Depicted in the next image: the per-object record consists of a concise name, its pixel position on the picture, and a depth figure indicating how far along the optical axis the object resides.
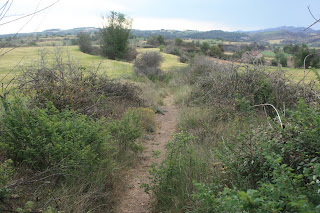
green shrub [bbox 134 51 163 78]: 19.14
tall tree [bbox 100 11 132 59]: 28.80
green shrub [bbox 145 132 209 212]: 3.15
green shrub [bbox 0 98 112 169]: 3.01
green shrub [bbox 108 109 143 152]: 4.98
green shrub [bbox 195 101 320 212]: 1.48
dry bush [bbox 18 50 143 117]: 5.22
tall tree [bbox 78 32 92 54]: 37.81
